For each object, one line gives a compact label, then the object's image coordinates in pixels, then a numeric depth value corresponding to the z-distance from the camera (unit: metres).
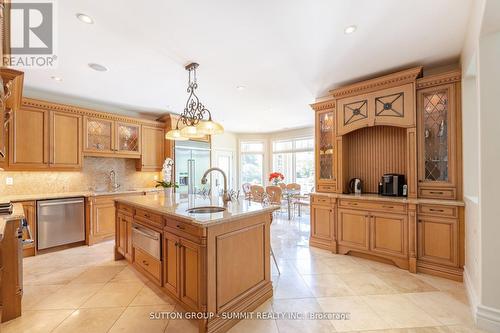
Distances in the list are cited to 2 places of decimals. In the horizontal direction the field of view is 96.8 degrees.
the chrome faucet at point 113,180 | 4.88
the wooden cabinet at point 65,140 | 3.93
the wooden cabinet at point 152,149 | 5.15
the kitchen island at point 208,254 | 1.78
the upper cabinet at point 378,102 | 3.03
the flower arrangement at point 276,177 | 6.29
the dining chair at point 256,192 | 6.11
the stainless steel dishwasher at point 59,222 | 3.56
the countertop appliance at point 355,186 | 3.70
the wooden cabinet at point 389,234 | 2.99
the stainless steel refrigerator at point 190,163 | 5.40
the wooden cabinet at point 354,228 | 3.29
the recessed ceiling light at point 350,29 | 2.22
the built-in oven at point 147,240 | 2.30
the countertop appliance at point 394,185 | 3.31
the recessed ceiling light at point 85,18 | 2.05
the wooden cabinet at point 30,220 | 3.41
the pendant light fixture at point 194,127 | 2.55
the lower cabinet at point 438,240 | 2.69
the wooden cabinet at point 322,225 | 3.65
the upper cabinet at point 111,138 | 4.39
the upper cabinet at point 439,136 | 2.80
